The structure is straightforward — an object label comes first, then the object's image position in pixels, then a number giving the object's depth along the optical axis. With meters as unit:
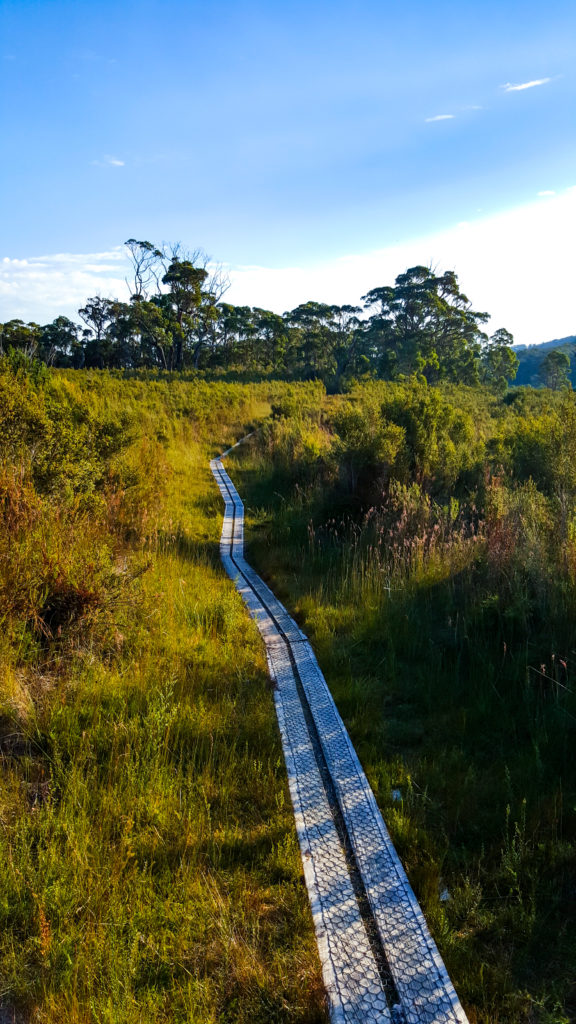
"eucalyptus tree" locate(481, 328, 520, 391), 42.91
